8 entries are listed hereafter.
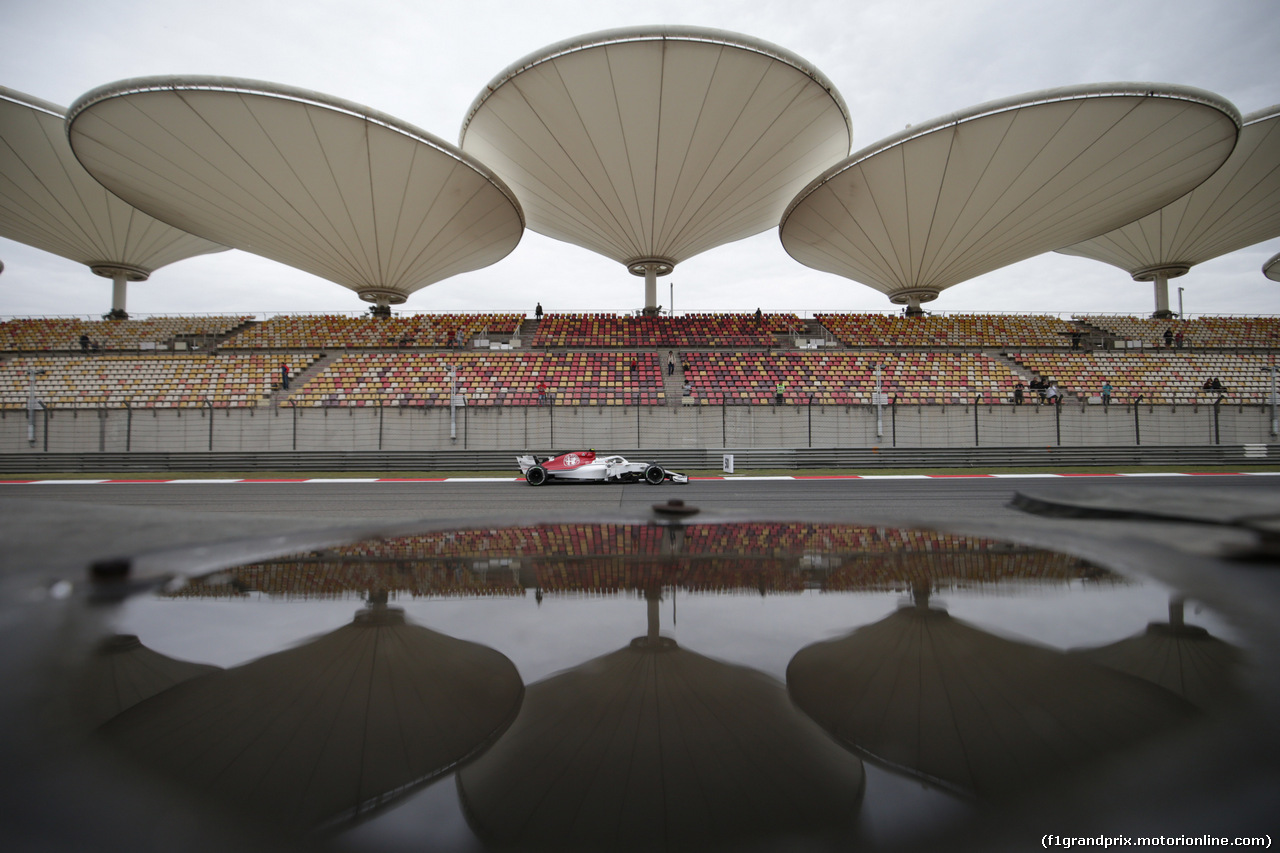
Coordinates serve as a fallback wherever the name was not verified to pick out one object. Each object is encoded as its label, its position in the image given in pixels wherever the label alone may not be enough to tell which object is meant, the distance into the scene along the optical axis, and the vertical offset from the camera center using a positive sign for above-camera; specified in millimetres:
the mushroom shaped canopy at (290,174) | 19547 +11302
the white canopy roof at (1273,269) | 43441 +14227
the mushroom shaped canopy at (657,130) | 20469 +13612
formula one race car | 14500 -850
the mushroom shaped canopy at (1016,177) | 20375 +11690
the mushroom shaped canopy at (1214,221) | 28438 +14009
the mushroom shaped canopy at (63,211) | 25328 +13247
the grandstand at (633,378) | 19625 +2702
